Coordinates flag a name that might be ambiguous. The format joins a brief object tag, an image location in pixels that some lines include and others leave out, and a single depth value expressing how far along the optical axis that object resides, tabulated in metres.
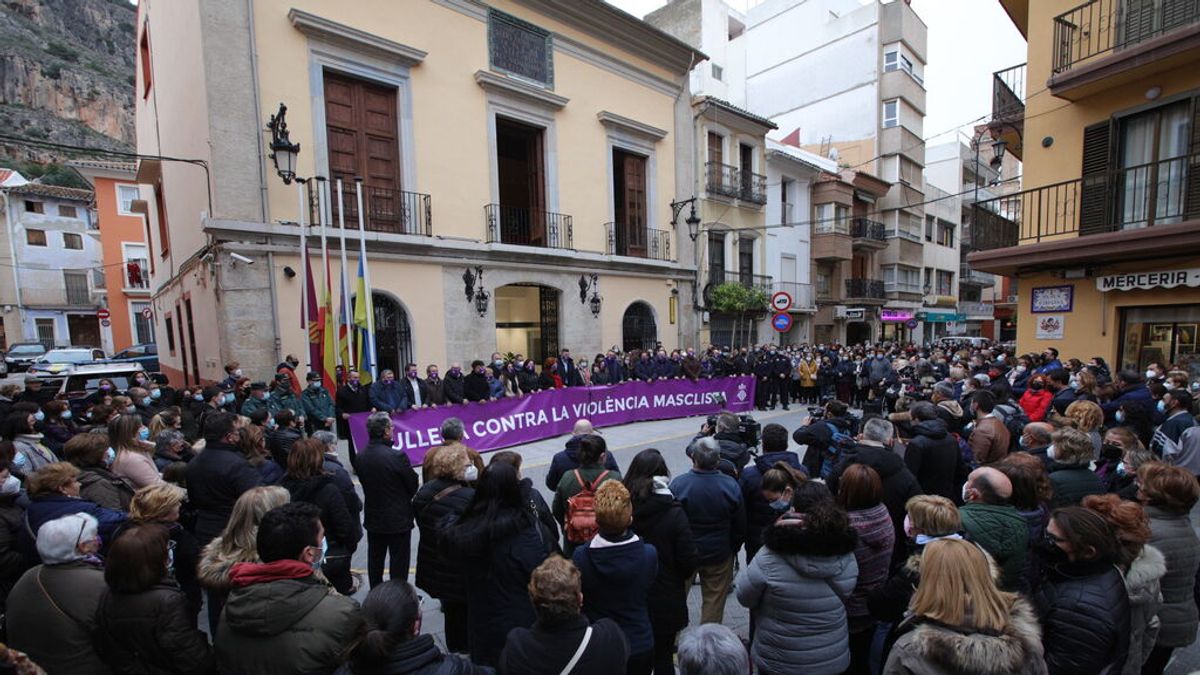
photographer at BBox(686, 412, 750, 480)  4.02
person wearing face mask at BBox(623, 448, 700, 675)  3.08
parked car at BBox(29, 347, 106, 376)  22.16
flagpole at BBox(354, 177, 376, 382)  10.25
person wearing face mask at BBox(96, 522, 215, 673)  2.22
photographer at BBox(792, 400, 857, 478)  4.77
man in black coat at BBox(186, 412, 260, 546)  3.81
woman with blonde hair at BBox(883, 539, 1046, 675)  1.80
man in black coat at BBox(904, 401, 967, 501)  4.43
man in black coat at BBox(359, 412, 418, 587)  4.27
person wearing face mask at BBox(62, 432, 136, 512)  3.66
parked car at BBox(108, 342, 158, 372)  23.72
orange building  32.69
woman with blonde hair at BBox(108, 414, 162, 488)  4.21
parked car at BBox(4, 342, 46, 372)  22.38
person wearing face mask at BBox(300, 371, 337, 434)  8.33
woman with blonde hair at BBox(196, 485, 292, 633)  2.52
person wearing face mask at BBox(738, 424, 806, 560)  3.83
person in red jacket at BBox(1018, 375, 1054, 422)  6.86
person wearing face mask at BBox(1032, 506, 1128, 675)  2.24
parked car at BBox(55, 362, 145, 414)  11.20
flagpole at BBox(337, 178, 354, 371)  10.02
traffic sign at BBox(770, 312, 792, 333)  14.45
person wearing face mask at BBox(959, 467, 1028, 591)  2.75
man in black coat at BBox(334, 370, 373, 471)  8.77
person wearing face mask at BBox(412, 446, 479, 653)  3.28
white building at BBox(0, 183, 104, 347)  33.09
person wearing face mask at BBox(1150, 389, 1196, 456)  5.16
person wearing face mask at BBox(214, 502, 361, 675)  2.00
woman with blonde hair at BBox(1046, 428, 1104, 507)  3.60
